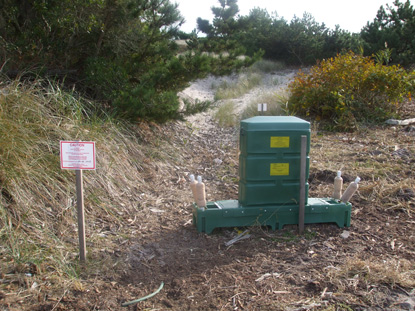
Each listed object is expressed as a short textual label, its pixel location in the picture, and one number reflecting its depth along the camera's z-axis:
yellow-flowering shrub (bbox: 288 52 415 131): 9.58
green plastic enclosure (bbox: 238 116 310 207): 4.11
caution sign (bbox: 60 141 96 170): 3.37
